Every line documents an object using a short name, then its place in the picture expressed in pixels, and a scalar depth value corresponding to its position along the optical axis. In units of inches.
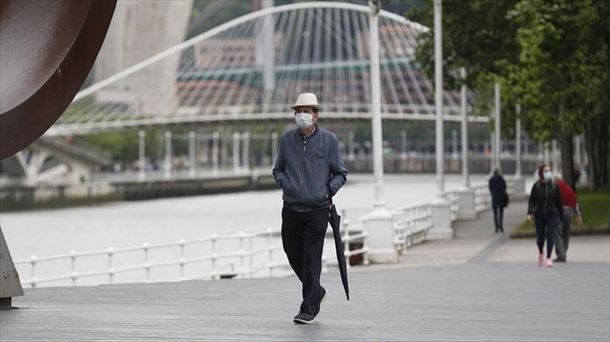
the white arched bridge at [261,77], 4793.3
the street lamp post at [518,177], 3143.9
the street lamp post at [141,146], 5889.3
